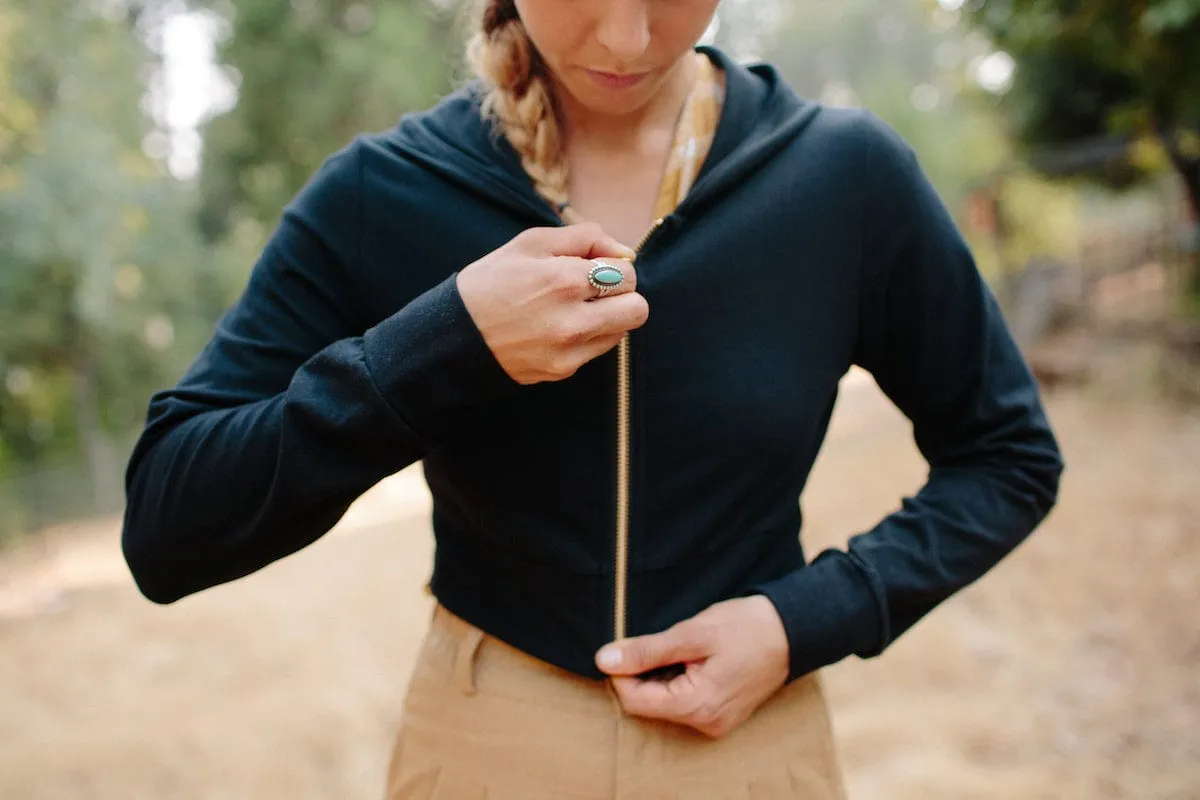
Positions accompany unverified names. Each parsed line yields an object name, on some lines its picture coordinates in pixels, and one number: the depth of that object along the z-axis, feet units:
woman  2.75
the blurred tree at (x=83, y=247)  24.97
